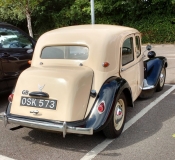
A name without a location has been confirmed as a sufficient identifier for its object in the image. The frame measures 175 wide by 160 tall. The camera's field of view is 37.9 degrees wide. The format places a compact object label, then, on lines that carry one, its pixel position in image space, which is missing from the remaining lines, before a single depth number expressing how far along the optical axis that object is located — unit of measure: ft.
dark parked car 17.39
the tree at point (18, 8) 48.47
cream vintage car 10.99
